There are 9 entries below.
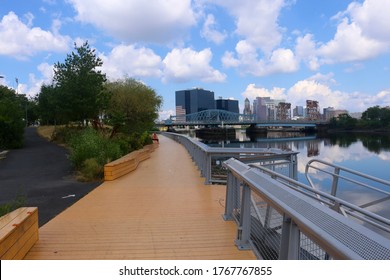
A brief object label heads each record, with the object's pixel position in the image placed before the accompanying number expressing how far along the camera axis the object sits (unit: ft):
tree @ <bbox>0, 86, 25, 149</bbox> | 71.87
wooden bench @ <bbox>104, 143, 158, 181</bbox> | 32.94
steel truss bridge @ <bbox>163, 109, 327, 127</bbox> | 308.81
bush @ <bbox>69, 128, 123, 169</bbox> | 37.68
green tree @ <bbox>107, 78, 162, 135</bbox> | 76.79
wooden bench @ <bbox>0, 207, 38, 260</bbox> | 11.35
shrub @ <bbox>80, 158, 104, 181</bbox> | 32.42
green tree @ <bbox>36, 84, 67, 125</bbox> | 72.85
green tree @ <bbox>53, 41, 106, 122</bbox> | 69.15
